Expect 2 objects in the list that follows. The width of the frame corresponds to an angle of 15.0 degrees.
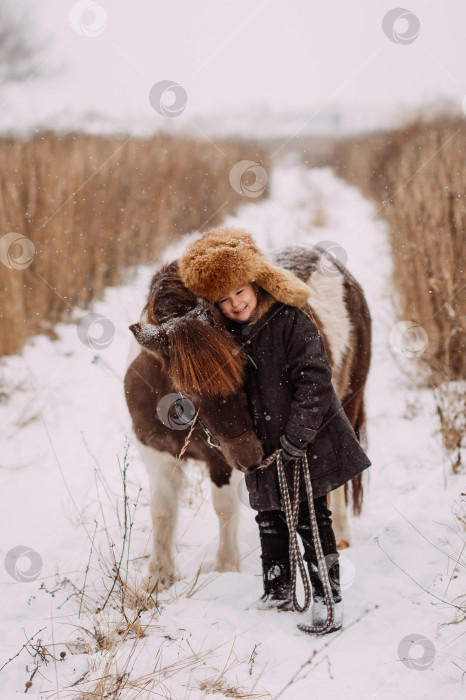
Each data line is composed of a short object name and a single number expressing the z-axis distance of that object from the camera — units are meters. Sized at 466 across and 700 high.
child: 4.72
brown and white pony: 4.67
